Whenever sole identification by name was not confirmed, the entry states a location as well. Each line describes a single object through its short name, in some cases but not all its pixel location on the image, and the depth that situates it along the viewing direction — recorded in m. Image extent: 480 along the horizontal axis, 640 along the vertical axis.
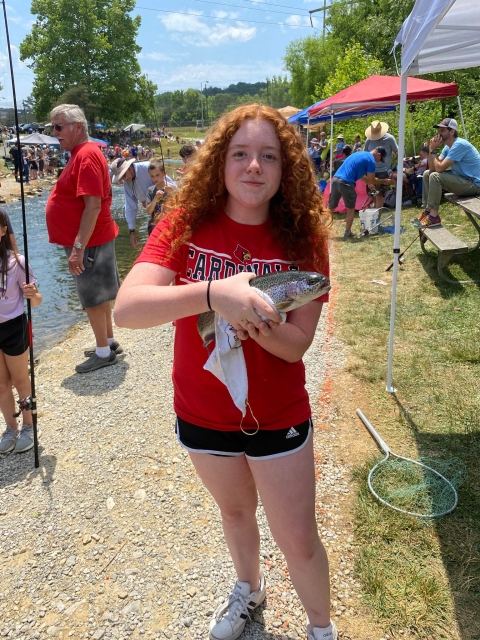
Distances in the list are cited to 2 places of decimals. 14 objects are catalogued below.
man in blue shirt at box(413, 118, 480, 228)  7.52
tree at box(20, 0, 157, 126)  55.31
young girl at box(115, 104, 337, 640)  1.61
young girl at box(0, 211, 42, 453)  3.64
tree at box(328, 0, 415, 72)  31.30
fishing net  2.80
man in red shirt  4.32
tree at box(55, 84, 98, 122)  51.16
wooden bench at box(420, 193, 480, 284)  6.44
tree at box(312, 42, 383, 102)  21.08
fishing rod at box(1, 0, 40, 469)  3.53
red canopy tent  10.47
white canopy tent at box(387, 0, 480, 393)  2.86
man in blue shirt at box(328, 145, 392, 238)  10.31
